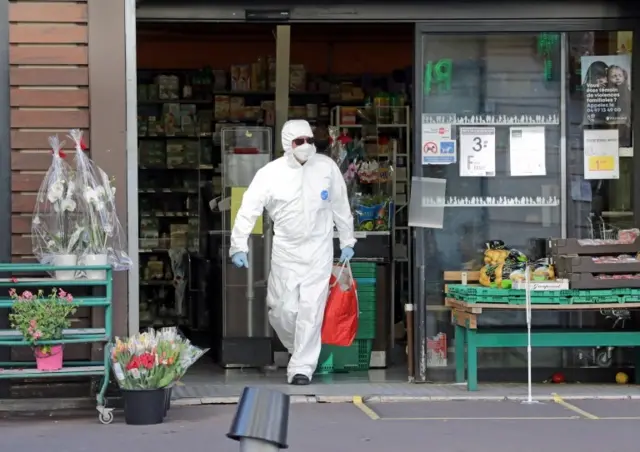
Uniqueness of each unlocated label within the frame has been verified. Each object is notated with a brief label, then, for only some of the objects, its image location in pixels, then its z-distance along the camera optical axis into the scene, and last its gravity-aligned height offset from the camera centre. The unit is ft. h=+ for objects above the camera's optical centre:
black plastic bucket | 41.44 -3.77
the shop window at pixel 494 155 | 50.89 +1.72
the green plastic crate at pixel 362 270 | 54.81 -1.28
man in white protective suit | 49.08 -0.31
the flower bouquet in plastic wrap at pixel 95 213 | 43.51 +0.18
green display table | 47.79 -2.67
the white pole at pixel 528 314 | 46.60 -2.09
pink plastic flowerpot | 42.04 -2.86
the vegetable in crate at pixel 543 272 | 48.15 -1.16
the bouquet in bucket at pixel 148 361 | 40.80 -2.82
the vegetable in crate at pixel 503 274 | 48.24 -1.23
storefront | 49.96 +2.30
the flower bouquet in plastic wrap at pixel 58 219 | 43.47 +0.05
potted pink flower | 41.11 -2.03
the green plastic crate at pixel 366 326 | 54.59 -2.78
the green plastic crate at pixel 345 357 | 53.58 -3.60
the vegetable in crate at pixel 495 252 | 49.64 -0.72
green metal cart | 41.71 -2.35
